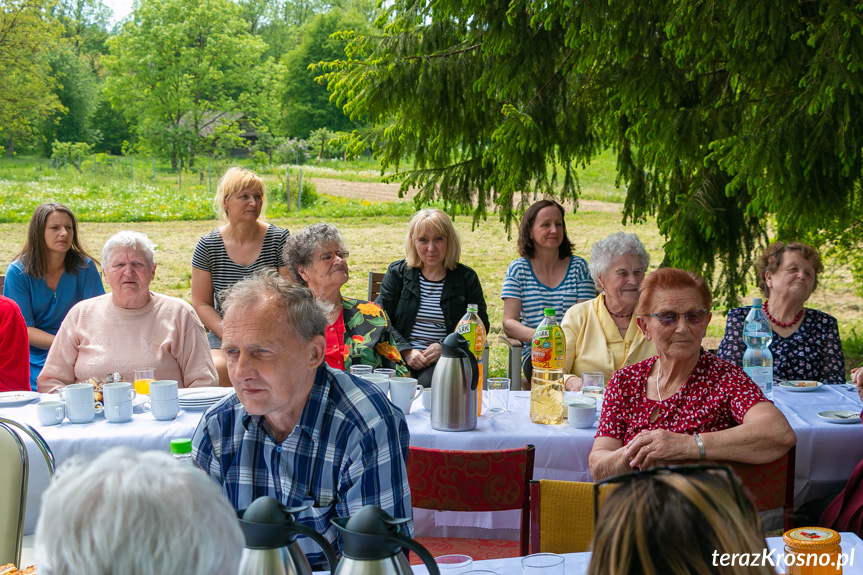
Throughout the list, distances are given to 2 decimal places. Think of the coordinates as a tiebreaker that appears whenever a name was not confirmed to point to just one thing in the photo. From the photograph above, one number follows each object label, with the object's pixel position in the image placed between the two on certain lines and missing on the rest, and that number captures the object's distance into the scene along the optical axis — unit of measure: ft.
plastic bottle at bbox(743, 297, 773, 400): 10.27
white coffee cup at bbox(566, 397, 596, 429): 8.84
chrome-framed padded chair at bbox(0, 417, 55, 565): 6.46
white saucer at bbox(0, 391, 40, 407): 9.71
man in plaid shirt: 5.41
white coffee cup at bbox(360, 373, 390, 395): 9.66
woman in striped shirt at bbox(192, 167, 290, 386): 14.97
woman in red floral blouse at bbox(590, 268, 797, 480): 7.06
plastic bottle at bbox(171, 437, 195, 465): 5.82
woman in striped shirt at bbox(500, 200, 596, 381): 14.21
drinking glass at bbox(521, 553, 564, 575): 4.68
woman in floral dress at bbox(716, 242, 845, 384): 11.34
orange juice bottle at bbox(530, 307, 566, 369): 10.88
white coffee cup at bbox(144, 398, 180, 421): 8.93
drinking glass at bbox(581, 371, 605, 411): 9.80
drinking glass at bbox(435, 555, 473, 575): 4.75
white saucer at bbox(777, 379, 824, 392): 10.57
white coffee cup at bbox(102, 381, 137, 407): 8.86
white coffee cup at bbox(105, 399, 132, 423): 8.89
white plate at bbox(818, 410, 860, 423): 9.07
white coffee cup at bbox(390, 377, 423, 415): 9.43
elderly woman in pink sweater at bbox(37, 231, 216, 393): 10.93
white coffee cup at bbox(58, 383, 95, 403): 8.77
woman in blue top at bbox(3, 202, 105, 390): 13.98
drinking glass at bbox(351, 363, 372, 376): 10.18
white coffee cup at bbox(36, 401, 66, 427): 8.76
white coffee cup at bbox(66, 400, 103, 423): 8.81
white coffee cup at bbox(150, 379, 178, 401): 8.91
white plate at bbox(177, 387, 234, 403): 9.64
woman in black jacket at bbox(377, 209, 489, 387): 14.06
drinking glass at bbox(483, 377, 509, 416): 9.63
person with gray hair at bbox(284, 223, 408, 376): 11.23
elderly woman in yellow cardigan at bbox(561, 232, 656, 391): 11.30
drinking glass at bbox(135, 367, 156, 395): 10.05
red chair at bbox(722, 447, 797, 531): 6.66
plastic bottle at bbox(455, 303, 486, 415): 11.39
